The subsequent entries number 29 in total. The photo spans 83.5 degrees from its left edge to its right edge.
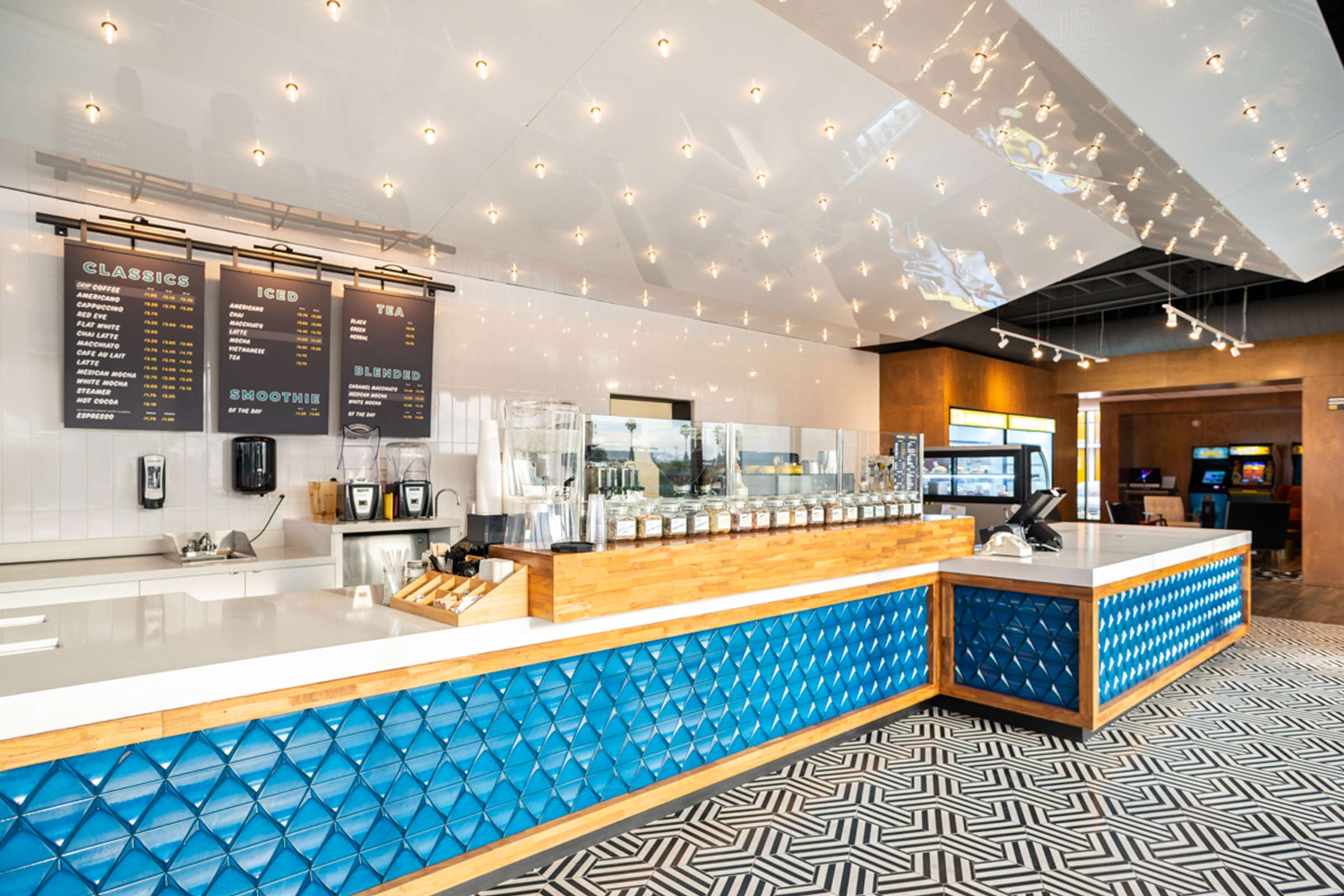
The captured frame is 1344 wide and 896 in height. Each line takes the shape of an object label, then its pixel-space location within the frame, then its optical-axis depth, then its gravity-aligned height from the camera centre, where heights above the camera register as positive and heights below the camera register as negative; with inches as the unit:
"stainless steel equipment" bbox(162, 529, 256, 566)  157.6 -19.5
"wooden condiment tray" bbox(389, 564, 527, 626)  94.3 -18.1
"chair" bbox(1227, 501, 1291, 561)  419.5 -31.6
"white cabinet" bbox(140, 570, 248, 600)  147.8 -25.6
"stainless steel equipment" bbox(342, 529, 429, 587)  174.2 -22.2
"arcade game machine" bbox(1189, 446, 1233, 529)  606.9 -7.7
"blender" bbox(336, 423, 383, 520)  200.1 +0.9
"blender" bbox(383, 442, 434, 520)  191.0 -5.4
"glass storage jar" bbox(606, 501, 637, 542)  114.5 -9.4
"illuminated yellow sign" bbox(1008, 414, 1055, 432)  413.7 +22.7
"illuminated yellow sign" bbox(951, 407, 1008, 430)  371.9 +22.8
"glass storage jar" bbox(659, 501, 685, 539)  122.0 -9.4
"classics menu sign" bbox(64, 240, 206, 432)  159.2 +25.9
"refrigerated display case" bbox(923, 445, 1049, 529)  286.7 -5.7
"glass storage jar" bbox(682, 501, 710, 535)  126.4 -9.6
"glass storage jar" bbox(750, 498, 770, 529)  136.0 -9.6
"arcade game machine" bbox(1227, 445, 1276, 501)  586.9 -6.0
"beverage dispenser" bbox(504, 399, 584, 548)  109.1 -0.8
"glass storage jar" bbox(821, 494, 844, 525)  148.8 -9.3
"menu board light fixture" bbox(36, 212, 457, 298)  159.3 +49.7
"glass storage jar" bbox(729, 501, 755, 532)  132.5 -9.6
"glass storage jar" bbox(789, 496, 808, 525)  141.8 -9.5
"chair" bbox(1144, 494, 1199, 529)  511.8 -29.7
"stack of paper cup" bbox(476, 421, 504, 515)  111.1 -2.1
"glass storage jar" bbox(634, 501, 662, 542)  118.0 -9.8
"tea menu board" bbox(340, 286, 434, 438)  199.8 +27.1
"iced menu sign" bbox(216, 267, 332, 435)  179.2 +26.1
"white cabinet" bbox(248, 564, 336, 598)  158.7 -26.3
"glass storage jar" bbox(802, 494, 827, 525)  145.5 -9.3
